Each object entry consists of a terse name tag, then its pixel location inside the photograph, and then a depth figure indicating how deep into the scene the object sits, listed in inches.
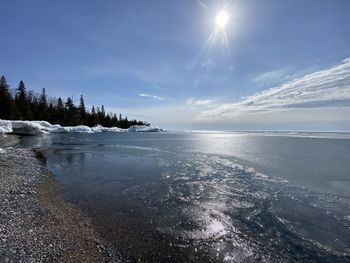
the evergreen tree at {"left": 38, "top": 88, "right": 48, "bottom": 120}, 3117.9
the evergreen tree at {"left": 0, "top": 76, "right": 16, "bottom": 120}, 2410.2
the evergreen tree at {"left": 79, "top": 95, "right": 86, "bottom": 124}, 3886.8
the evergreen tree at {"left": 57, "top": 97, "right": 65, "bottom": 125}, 3464.1
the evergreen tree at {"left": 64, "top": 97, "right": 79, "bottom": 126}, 3551.2
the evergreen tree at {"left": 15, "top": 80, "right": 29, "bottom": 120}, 2696.9
